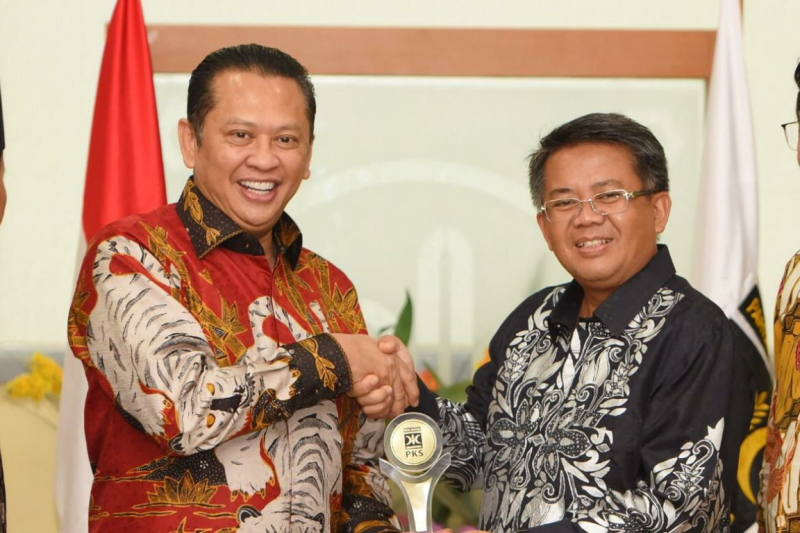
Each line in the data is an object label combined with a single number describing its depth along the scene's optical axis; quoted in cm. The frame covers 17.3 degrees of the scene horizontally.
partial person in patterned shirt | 314
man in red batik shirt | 313
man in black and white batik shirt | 321
